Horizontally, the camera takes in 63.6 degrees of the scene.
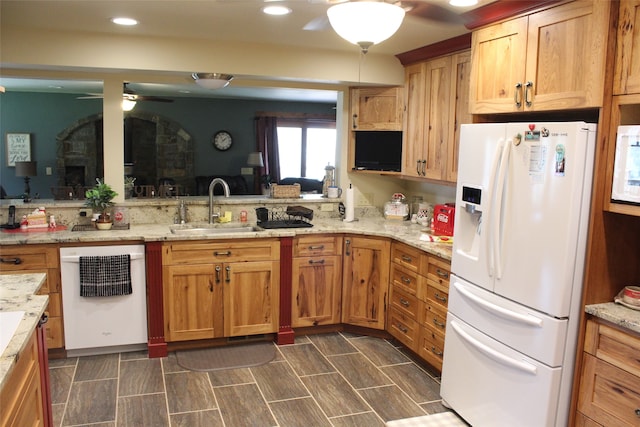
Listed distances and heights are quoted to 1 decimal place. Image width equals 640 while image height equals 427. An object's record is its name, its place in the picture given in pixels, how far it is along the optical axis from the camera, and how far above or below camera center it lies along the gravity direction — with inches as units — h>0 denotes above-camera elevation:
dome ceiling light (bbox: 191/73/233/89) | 152.9 +21.6
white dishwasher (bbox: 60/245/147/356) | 139.3 -44.4
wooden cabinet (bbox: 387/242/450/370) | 132.3 -39.2
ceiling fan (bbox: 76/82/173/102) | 173.8 +19.9
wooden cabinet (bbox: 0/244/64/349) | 134.3 -31.4
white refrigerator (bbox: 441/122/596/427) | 88.0 -20.0
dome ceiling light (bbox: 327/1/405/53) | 78.5 +21.1
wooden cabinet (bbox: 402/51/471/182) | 142.6 +12.6
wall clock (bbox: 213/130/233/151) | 363.3 +8.5
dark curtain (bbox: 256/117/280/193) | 370.3 +7.9
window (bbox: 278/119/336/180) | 383.6 +5.8
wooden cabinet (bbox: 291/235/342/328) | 157.4 -38.8
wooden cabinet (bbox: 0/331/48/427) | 63.3 -33.2
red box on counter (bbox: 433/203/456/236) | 150.1 -18.0
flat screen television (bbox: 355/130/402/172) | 170.2 +1.9
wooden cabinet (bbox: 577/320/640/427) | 81.7 -35.7
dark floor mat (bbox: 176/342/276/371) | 142.1 -58.1
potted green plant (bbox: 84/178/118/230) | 152.6 -15.3
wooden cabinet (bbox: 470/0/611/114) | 87.2 +18.9
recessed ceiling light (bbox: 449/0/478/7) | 100.7 +30.5
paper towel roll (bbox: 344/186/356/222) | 171.0 -16.5
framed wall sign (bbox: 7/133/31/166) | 335.3 -0.3
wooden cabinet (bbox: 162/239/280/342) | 145.3 -39.0
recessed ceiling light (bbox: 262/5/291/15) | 109.4 +30.8
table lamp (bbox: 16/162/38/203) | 301.6 -12.5
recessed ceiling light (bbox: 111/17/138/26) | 124.2 +31.2
